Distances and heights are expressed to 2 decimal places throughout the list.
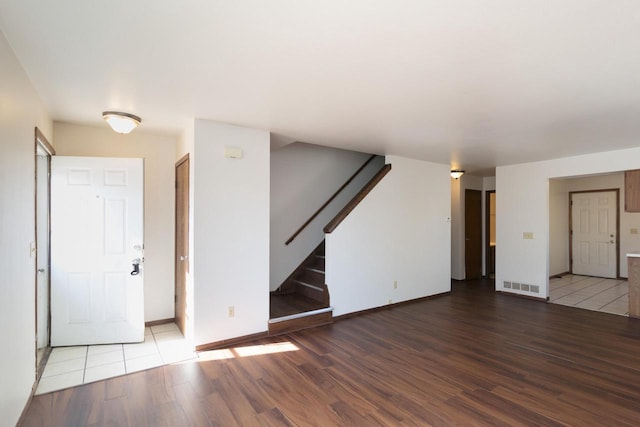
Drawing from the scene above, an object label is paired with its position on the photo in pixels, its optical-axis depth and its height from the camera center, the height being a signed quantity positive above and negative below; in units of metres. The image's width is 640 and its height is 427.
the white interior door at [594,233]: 7.12 -0.44
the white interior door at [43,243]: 3.24 -0.28
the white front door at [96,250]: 3.31 -0.37
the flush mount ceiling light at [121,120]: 3.02 +0.92
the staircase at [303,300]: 3.88 -1.25
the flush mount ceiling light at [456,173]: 6.19 +0.80
